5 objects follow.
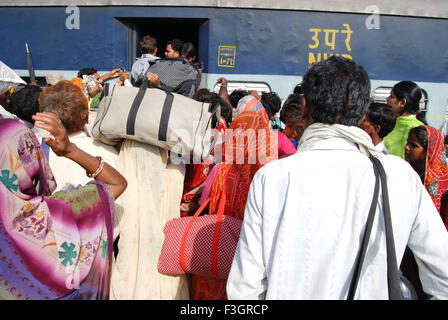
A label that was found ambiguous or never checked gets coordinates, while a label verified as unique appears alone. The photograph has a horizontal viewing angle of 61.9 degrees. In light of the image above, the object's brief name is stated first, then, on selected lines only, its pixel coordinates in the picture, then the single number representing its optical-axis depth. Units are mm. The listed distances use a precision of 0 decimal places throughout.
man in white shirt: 1393
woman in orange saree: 2299
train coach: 7328
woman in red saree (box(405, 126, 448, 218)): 3209
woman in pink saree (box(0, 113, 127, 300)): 1465
